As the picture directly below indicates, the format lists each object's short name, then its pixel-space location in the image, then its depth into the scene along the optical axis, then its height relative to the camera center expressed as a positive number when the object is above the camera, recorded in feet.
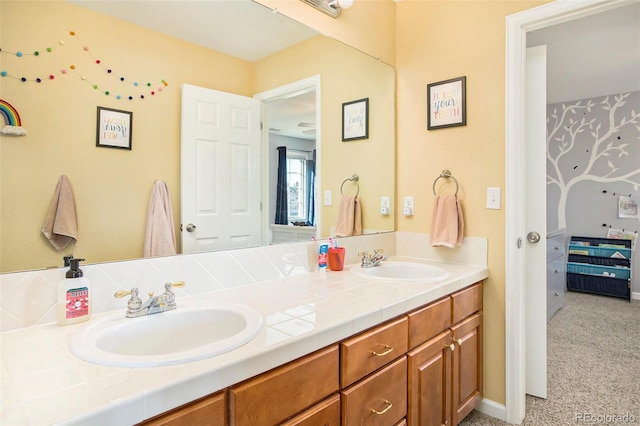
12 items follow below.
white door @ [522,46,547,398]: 6.66 -0.16
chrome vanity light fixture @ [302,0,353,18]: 5.81 +3.46
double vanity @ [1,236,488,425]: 2.22 -1.14
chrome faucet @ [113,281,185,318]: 3.45 -0.91
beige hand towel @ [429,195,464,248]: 6.49 -0.19
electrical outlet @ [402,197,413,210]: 7.31 +0.21
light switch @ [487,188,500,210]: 6.19 +0.25
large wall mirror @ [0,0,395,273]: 3.21 +1.29
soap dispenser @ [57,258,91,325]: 3.21 -0.78
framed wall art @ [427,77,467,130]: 6.56 +2.07
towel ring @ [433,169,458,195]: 6.72 +0.71
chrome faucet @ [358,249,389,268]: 6.24 -0.83
